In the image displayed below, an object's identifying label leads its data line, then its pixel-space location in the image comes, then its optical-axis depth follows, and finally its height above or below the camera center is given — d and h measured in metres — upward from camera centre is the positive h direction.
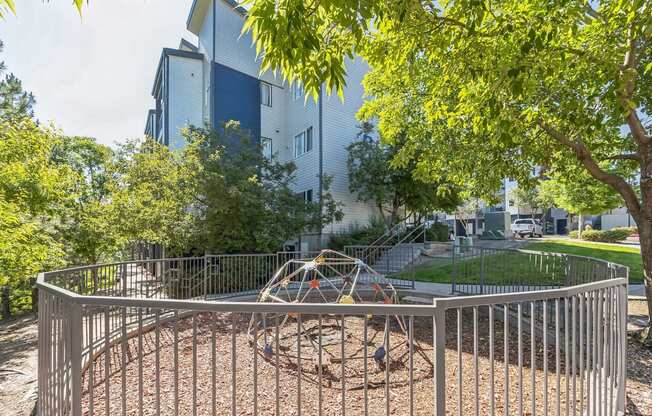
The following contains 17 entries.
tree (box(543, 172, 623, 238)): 18.69 +0.64
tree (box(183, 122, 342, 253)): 11.44 +0.34
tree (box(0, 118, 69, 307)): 5.96 +0.28
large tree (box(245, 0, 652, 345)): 2.87 +1.65
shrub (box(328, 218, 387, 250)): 16.30 -1.36
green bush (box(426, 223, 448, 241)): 19.35 -1.43
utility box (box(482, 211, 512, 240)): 26.72 -1.37
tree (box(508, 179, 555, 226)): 36.56 +0.97
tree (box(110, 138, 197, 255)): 11.12 +0.35
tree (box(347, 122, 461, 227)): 16.94 +1.42
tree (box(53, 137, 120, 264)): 10.78 -0.60
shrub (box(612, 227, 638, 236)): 26.28 -1.77
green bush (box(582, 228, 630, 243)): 25.48 -2.09
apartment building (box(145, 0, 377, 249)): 17.31 +5.74
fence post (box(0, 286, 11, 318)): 11.25 -3.32
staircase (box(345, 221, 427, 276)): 14.52 -1.92
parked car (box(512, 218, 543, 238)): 31.98 -2.00
